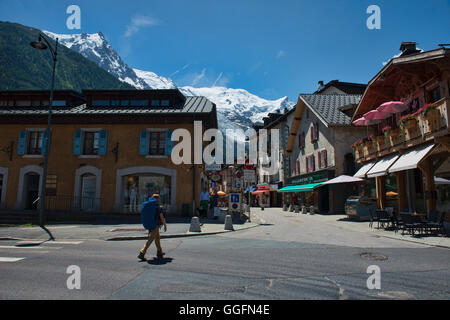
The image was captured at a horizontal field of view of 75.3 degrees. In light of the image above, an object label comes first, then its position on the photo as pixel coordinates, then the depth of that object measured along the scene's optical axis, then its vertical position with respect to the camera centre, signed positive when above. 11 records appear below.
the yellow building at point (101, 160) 19.78 +2.58
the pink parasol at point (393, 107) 15.29 +4.90
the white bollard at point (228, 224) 13.75 -1.19
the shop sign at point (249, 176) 17.59 +1.38
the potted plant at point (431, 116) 12.47 +3.67
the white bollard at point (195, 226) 12.72 -1.20
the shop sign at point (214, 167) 17.80 +1.93
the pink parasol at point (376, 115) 16.56 +4.89
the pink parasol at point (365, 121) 18.86 +5.10
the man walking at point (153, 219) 7.48 -0.54
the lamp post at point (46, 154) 13.45 +2.10
